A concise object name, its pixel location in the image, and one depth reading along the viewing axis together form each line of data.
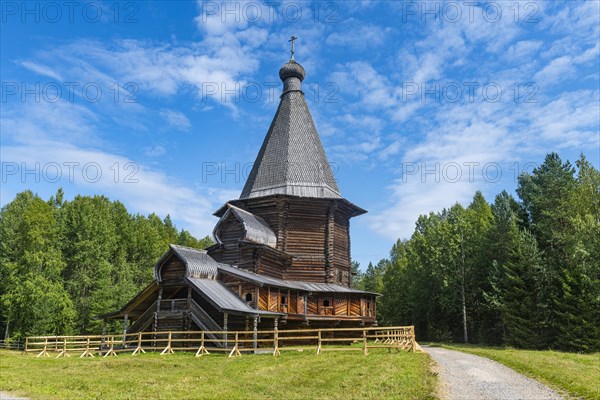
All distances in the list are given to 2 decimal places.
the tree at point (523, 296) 31.92
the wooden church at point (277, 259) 24.64
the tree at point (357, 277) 76.61
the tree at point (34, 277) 36.22
